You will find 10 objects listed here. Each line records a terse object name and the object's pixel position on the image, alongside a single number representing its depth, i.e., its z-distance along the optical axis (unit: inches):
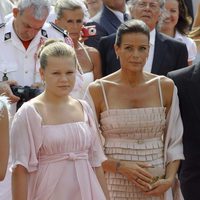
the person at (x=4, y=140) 347.9
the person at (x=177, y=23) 639.8
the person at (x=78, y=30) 514.0
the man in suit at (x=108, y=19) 562.3
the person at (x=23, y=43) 485.4
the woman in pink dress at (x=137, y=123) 418.9
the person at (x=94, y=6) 702.5
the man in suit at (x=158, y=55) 499.8
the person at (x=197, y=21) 428.6
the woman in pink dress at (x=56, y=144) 375.9
